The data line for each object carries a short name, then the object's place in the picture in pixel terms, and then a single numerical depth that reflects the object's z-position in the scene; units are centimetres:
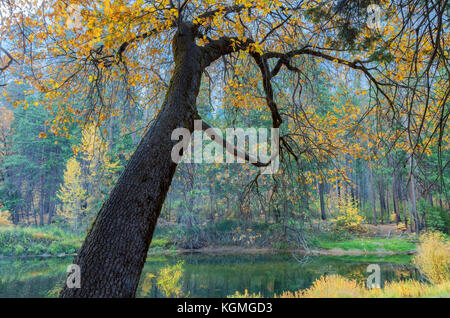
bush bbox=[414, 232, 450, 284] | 800
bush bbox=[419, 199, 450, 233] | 1605
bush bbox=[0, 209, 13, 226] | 1815
